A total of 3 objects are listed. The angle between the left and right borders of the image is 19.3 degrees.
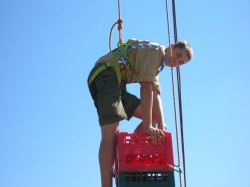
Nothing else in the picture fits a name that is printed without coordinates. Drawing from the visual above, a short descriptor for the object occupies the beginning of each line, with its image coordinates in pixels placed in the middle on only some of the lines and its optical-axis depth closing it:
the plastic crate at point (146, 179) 5.03
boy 5.52
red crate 5.18
